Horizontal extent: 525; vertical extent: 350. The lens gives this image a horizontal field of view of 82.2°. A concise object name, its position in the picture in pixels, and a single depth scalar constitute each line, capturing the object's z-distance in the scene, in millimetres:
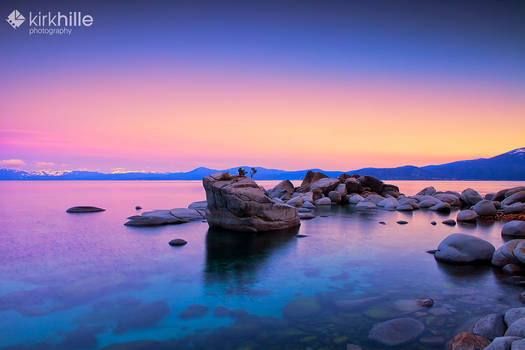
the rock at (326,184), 40188
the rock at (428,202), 32344
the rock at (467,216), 22125
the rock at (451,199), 33531
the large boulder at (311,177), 45438
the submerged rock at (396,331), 5781
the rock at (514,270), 9656
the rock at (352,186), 41500
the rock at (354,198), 37438
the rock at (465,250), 10922
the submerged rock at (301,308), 7026
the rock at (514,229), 15170
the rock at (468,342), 5148
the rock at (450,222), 20934
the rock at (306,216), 23866
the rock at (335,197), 38000
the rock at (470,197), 33969
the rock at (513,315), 5559
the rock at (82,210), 28667
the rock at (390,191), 42081
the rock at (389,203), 32119
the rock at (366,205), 33025
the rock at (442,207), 29469
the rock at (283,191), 38906
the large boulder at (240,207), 16953
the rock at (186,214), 21817
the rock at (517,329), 4820
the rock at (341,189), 39169
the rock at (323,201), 35719
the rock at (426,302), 7345
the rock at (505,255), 10138
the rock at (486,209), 24016
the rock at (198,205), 28447
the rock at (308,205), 32625
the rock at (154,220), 20172
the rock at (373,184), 43750
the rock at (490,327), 5480
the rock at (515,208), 25172
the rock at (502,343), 4414
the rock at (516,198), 27906
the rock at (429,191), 41969
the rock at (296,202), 32031
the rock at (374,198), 36731
